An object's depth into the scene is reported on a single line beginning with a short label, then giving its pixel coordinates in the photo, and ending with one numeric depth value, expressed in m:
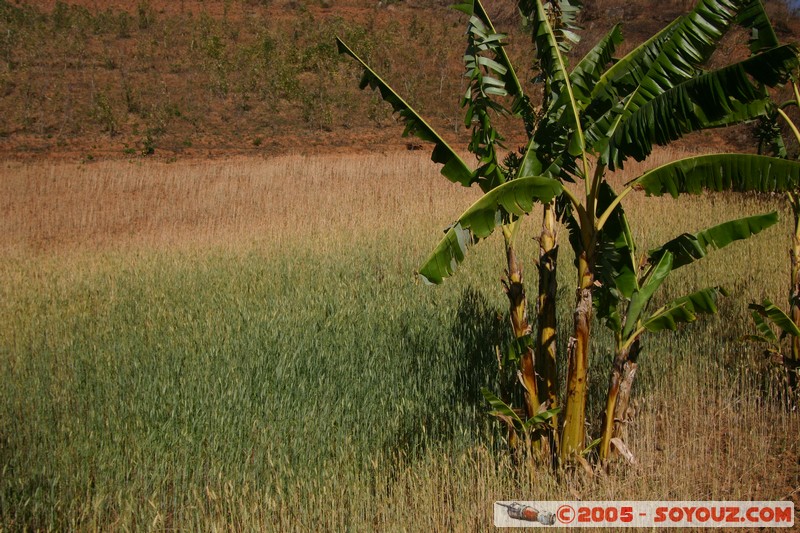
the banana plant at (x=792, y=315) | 4.38
